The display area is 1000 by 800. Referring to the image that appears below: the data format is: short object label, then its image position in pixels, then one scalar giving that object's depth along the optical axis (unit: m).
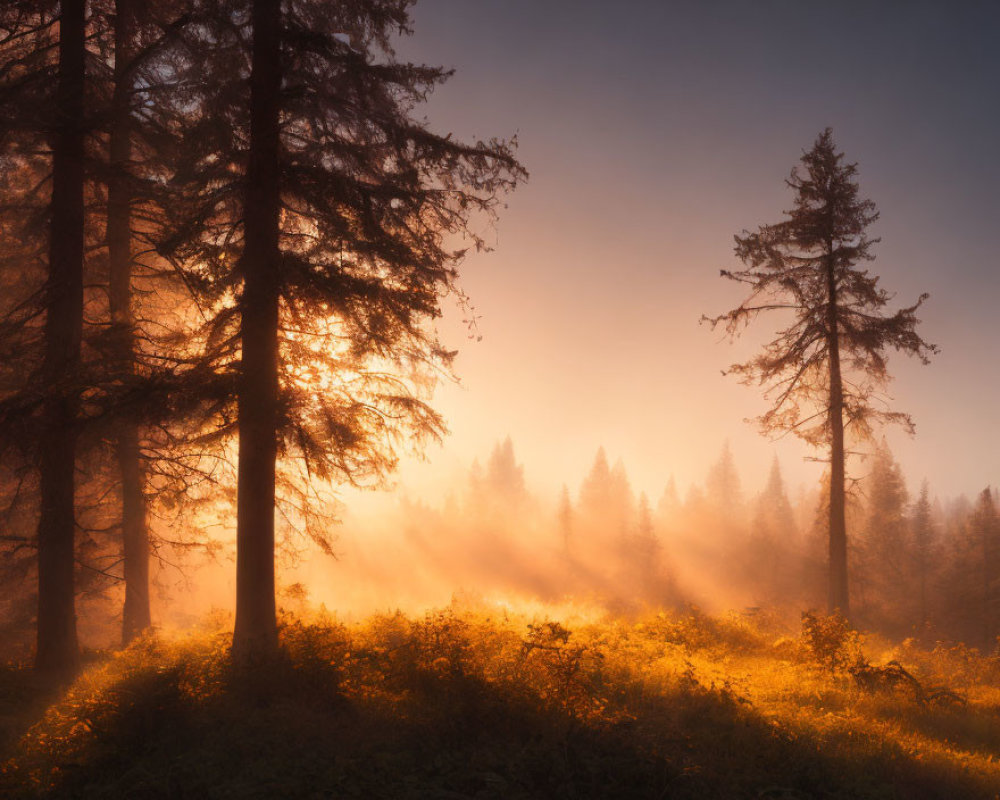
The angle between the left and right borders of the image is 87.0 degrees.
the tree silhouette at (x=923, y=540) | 46.72
